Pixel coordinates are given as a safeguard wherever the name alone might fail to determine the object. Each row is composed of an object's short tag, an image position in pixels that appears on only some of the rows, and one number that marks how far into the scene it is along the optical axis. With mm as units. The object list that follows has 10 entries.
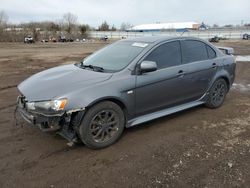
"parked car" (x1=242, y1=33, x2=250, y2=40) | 41020
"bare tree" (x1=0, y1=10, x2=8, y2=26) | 41656
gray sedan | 2648
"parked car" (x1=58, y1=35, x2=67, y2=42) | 39979
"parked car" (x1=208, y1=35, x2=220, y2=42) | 35847
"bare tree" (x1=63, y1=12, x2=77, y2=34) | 51428
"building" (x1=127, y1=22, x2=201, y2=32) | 70409
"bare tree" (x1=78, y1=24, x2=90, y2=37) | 48005
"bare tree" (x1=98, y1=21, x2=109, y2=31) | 68754
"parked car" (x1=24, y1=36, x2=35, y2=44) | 34249
